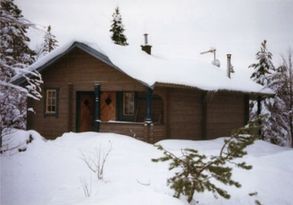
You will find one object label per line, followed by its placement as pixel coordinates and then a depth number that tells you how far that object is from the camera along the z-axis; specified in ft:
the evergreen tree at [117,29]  140.05
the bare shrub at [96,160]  32.66
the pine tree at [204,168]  26.63
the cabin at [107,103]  54.95
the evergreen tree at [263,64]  116.78
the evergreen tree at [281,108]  71.92
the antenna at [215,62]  87.59
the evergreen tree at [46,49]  117.22
